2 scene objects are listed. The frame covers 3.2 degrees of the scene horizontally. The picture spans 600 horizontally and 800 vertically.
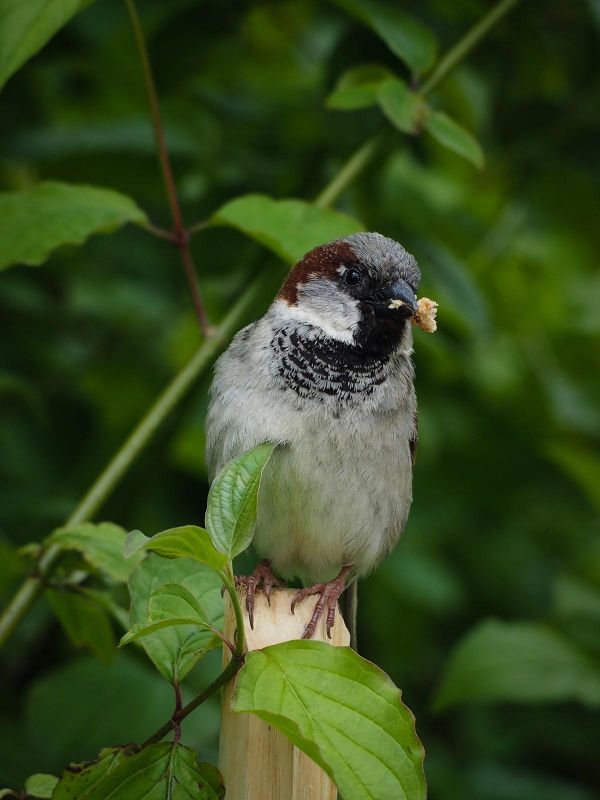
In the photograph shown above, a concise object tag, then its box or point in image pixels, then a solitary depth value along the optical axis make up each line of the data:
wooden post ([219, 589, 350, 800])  2.80
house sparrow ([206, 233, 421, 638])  2.90
